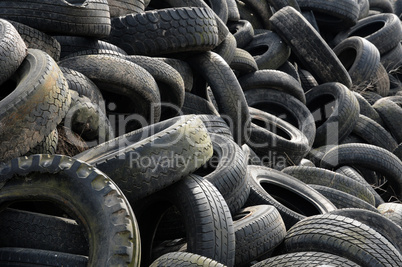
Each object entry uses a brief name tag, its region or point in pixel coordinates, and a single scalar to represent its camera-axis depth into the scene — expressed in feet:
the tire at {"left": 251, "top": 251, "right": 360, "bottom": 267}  10.13
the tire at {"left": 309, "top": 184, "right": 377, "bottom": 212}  15.48
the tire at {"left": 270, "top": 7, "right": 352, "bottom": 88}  23.62
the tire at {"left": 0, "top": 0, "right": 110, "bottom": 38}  13.99
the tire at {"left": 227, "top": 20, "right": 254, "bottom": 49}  25.05
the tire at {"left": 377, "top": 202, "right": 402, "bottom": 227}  15.75
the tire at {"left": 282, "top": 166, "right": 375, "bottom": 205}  17.10
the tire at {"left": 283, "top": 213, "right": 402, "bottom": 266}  10.83
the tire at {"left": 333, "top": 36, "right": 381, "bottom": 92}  26.58
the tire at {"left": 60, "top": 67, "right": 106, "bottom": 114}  13.08
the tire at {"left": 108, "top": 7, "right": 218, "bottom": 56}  16.52
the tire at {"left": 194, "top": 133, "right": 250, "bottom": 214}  12.16
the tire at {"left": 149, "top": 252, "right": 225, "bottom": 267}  8.79
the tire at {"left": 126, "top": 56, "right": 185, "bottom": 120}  15.23
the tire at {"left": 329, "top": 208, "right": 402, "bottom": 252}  12.76
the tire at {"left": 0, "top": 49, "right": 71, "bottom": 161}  10.09
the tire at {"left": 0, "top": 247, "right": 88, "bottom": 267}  8.79
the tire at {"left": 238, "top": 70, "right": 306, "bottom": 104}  21.79
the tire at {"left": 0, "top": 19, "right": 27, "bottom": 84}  11.27
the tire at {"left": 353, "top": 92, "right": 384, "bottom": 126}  24.41
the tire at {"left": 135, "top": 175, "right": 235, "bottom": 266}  10.07
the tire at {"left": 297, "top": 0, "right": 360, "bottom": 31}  28.89
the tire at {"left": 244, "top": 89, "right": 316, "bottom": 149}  21.79
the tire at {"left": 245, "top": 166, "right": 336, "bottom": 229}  14.29
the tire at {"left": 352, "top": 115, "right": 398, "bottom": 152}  22.75
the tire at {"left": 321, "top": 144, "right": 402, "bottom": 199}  19.62
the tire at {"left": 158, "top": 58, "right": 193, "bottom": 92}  17.16
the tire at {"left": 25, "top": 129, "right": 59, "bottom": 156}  10.92
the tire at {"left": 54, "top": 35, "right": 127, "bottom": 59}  15.52
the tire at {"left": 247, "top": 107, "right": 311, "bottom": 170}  18.54
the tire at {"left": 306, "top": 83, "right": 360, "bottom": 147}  21.98
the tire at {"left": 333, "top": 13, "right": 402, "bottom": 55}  29.57
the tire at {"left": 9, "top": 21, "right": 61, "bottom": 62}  13.57
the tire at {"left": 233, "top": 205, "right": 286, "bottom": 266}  11.00
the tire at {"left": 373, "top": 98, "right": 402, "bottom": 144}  23.91
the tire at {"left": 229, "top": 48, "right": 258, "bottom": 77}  21.61
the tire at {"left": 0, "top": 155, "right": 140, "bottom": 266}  8.50
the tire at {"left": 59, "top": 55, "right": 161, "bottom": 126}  13.85
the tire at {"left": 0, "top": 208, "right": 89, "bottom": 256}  9.28
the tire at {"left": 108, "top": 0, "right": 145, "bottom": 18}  17.69
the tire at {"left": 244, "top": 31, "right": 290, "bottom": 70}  24.23
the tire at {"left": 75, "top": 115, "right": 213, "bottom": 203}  10.29
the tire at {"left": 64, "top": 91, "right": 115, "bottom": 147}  12.52
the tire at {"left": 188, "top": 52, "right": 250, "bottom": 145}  17.04
